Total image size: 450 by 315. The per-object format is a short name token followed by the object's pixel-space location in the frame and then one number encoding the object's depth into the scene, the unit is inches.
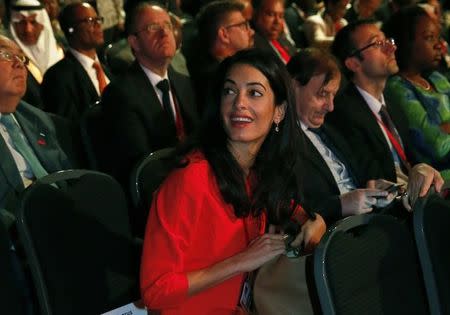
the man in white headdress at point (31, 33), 191.2
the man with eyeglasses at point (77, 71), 160.4
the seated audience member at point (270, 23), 200.4
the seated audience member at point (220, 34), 162.2
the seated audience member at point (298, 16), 255.1
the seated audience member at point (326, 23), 243.3
